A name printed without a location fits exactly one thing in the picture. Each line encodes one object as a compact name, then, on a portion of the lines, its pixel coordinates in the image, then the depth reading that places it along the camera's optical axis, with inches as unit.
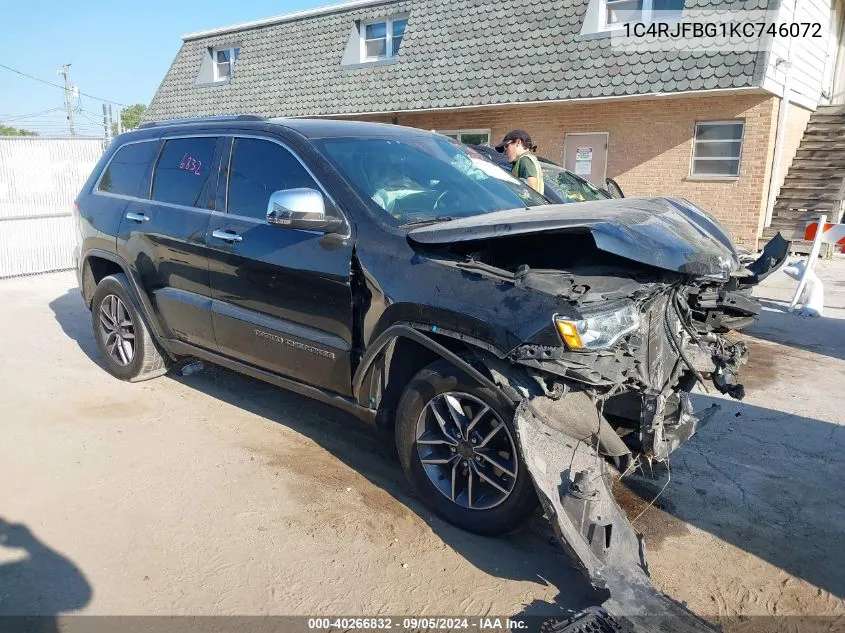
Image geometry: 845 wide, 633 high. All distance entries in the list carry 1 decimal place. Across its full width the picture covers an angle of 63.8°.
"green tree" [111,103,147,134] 2345.0
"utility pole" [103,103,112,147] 690.2
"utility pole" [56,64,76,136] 1819.6
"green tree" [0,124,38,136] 1902.6
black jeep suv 117.0
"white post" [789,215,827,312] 316.4
